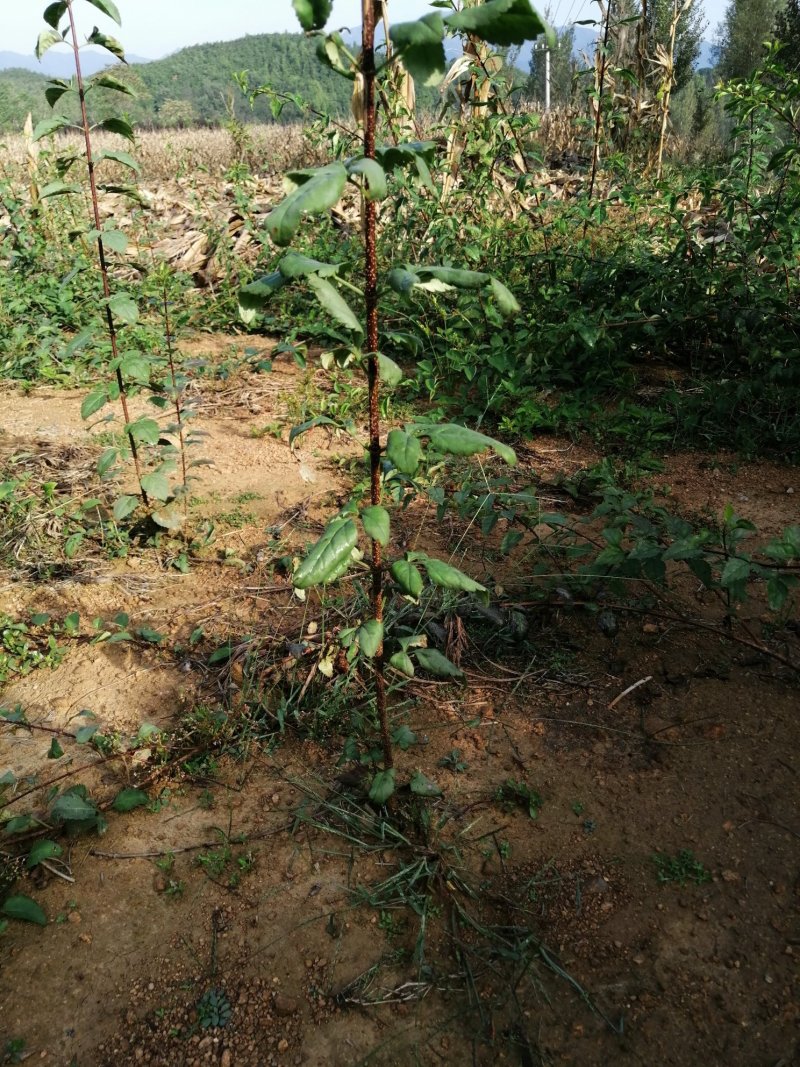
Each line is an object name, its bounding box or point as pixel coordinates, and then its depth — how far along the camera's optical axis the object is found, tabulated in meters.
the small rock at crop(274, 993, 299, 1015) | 1.56
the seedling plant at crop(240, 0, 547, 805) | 1.10
